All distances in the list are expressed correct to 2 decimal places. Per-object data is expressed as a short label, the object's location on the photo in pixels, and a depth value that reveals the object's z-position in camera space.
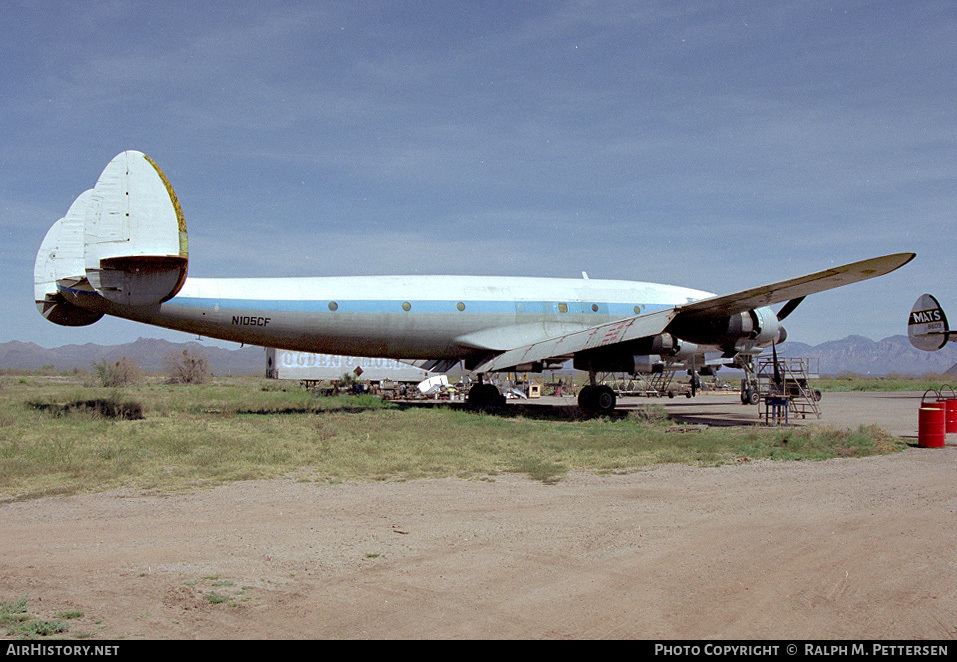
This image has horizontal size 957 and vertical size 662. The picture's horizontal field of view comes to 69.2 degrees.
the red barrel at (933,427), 12.80
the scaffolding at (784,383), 17.28
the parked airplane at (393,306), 15.14
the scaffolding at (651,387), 35.66
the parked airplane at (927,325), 35.75
